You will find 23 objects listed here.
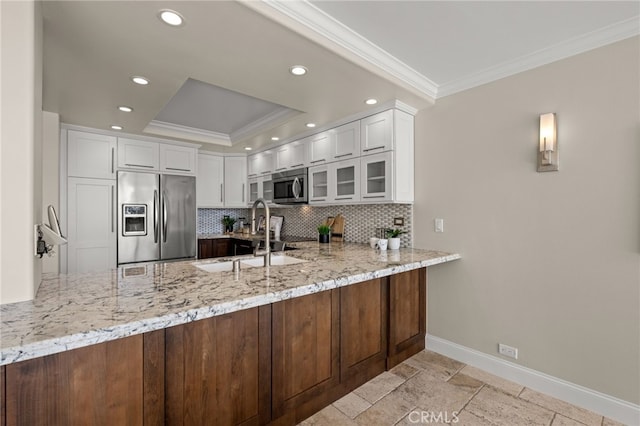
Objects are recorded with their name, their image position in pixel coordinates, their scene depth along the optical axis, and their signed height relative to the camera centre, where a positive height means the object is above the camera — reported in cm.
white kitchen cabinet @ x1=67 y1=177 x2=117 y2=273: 360 -14
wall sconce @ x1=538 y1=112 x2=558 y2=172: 216 +51
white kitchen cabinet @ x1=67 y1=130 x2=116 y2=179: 362 +71
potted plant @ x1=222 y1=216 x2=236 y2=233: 555 -19
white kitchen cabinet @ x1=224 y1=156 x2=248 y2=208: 518 +53
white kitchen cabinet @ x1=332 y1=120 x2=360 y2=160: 323 +79
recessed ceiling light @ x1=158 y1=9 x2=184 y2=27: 156 +103
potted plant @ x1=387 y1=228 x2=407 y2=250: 303 -26
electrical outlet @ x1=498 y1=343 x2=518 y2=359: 242 -111
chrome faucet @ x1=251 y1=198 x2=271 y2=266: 209 -26
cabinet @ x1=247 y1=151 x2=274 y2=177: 466 +80
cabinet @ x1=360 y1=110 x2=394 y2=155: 293 +80
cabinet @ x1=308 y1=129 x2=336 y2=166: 354 +80
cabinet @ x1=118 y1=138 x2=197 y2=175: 398 +78
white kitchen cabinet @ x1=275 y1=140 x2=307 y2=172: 398 +78
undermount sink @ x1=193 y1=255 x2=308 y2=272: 228 -41
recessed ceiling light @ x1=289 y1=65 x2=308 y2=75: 215 +103
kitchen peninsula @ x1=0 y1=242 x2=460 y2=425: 106 -60
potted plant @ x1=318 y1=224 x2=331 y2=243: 376 -25
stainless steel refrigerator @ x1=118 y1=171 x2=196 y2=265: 391 -6
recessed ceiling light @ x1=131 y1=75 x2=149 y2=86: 229 +102
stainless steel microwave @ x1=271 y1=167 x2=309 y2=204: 395 +35
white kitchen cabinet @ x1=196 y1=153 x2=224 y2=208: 495 +52
